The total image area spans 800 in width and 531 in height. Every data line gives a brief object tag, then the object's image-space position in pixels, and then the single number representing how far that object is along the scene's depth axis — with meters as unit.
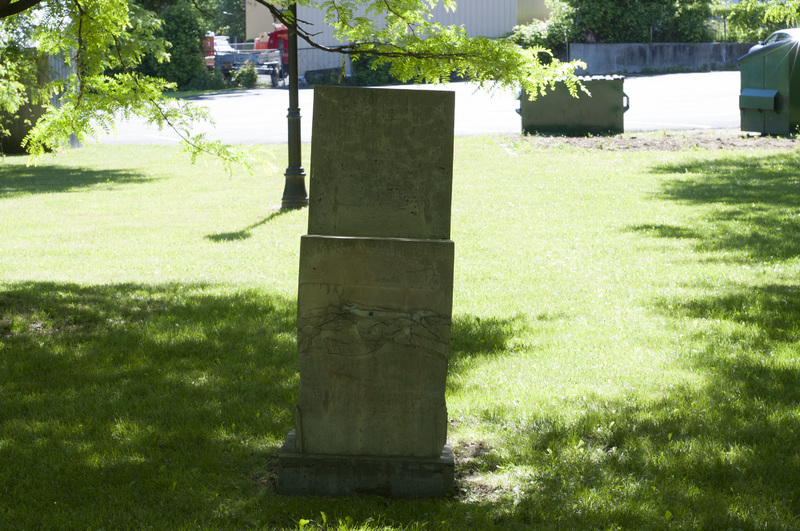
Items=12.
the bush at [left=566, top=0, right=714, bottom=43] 36.72
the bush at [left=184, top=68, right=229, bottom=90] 41.06
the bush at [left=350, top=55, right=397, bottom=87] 35.41
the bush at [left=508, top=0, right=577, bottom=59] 36.50
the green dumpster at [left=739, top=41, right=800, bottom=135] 16.41
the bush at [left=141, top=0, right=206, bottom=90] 40.44
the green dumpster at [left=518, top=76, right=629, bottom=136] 18.53
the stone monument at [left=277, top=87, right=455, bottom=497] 3.92
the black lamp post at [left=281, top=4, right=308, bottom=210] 11.61
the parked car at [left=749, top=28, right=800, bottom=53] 16.73
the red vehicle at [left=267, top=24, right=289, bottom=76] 40.62
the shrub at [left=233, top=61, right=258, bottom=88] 40.69
